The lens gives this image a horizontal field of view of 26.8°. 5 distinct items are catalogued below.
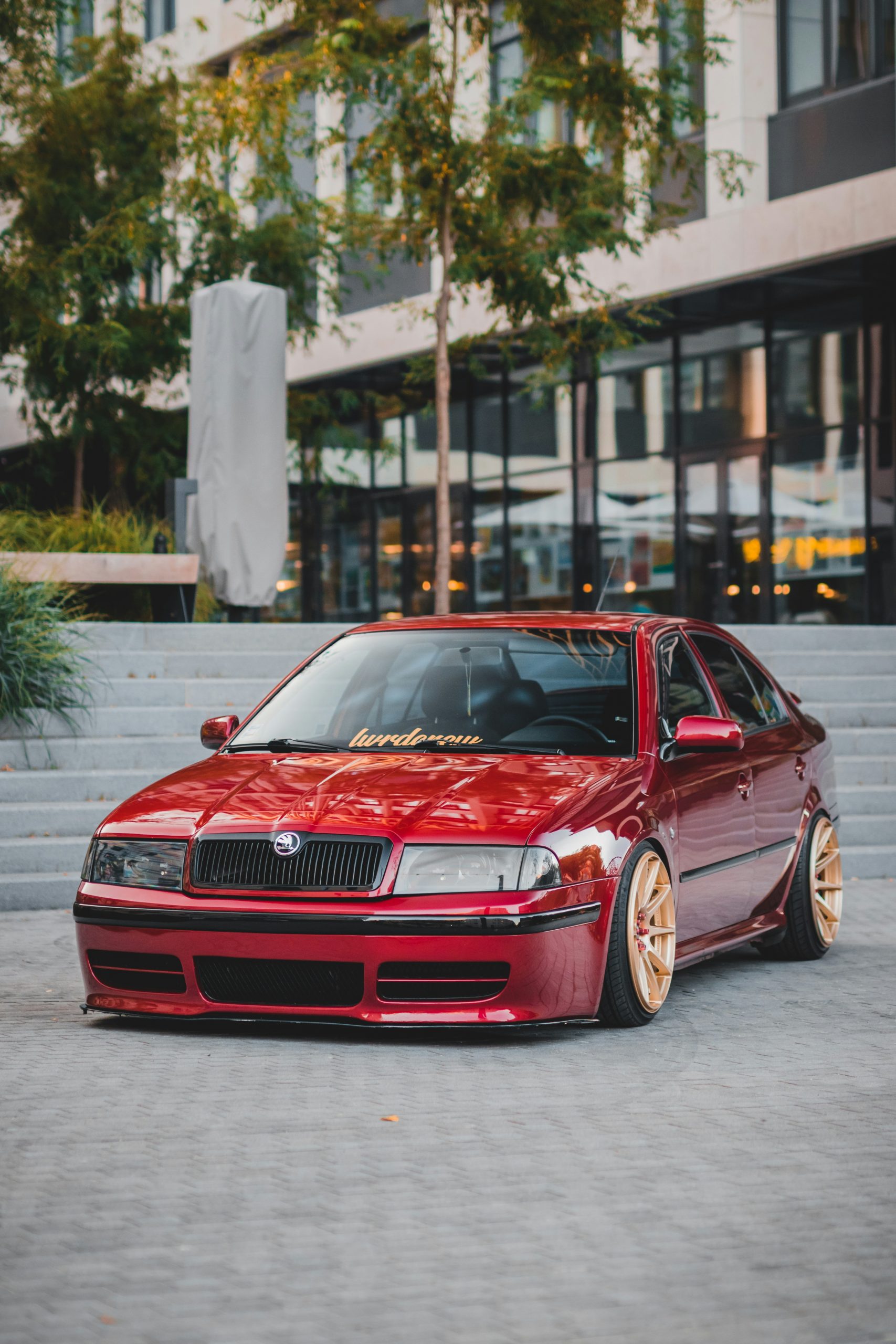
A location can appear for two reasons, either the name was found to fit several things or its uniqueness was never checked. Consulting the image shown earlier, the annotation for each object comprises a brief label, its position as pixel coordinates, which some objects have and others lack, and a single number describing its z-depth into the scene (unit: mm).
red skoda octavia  6195
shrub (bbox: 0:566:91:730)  11609
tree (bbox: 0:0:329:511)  22797
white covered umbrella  16062
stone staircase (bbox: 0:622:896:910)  10773
